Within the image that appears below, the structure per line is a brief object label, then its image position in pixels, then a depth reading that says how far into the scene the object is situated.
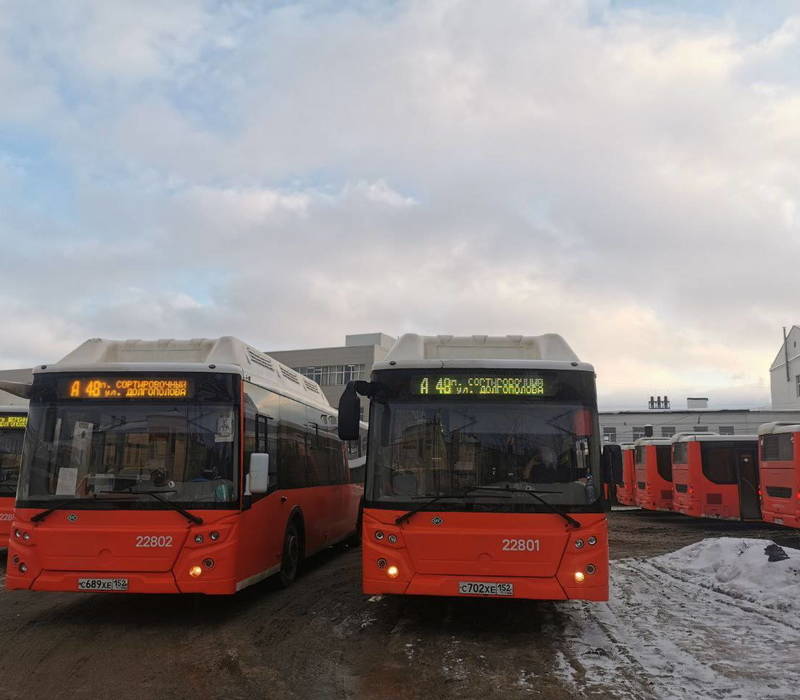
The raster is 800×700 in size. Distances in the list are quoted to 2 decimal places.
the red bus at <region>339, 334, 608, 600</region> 7.42
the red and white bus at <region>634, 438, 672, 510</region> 25.25
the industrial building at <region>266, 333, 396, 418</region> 71.25
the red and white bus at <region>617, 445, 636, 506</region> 29.11
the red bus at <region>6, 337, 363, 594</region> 7.75
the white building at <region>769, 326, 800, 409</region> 61.22
